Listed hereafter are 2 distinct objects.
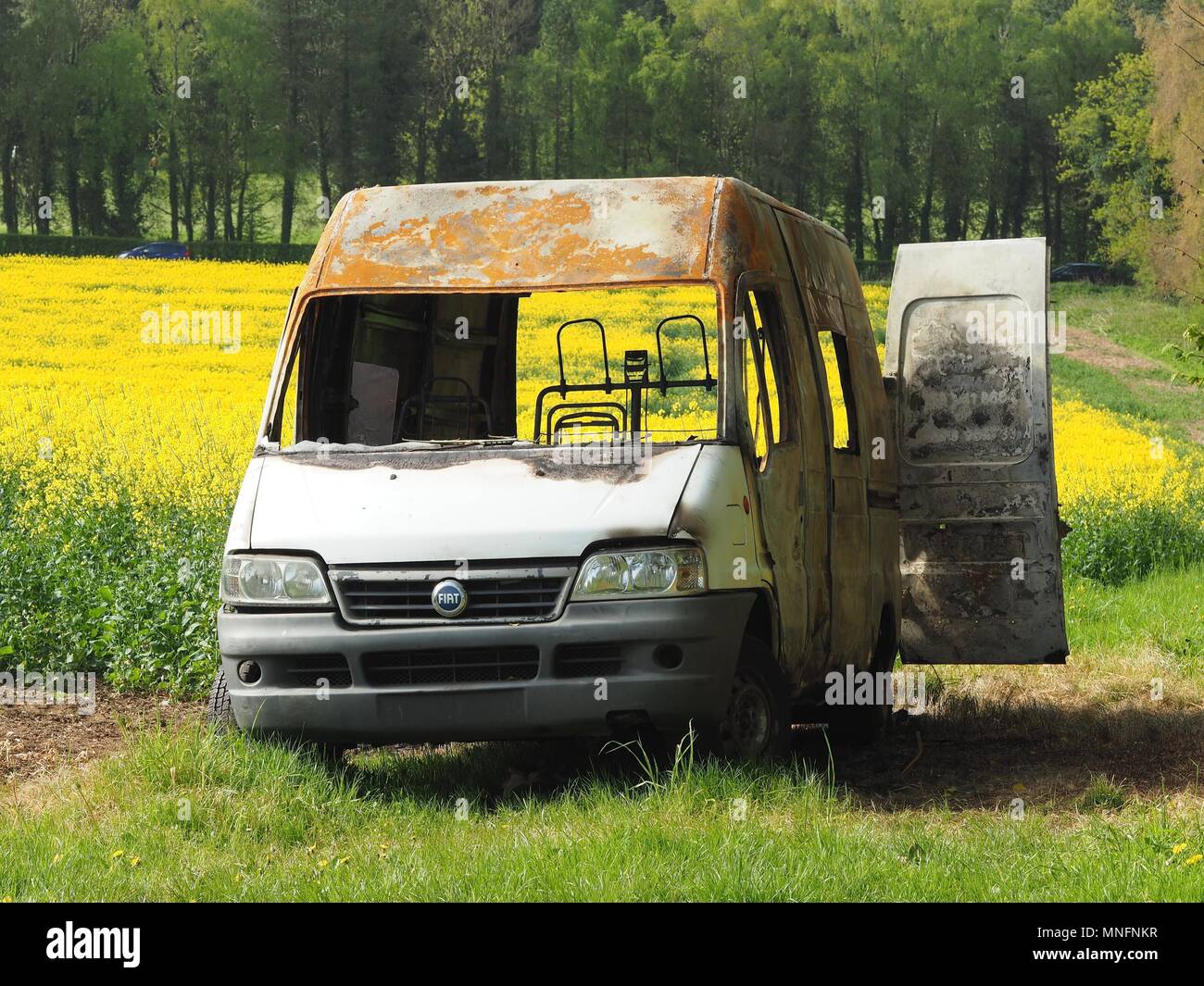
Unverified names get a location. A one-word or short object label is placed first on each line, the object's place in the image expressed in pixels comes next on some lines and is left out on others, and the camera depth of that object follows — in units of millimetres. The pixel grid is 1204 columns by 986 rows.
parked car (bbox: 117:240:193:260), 114036
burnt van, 12926
